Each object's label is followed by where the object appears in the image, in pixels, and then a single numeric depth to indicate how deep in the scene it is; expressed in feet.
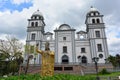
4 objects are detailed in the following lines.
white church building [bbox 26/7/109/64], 77.79
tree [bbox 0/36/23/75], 62.20
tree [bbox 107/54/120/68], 68.67
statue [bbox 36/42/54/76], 16.15
